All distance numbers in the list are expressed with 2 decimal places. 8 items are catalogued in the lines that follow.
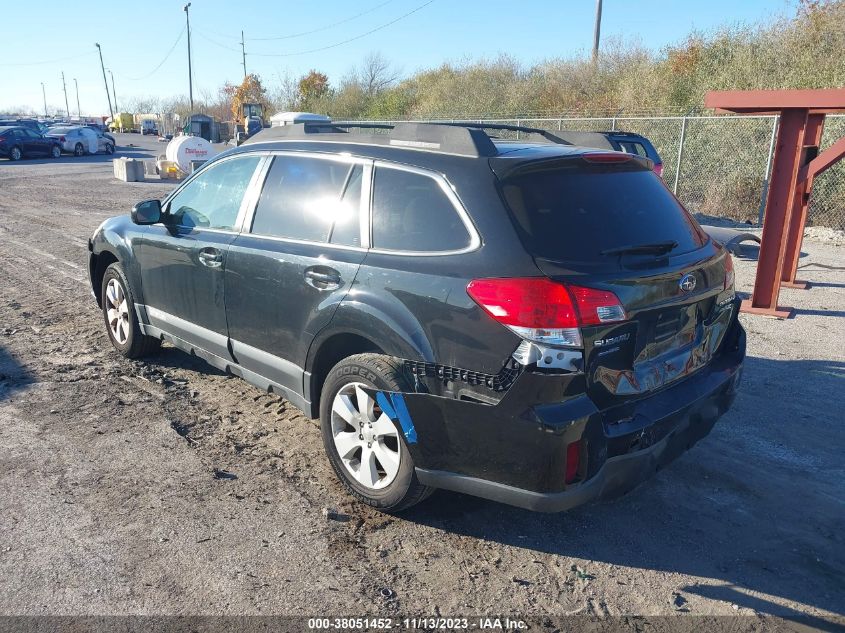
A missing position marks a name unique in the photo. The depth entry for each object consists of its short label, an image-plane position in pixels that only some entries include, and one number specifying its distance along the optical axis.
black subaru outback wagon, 2.86
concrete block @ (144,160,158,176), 27.27
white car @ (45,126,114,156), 36.75
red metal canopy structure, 6.90
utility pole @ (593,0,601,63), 29.05
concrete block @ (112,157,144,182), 23.58
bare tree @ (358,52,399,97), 47.25
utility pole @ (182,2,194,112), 59.78
